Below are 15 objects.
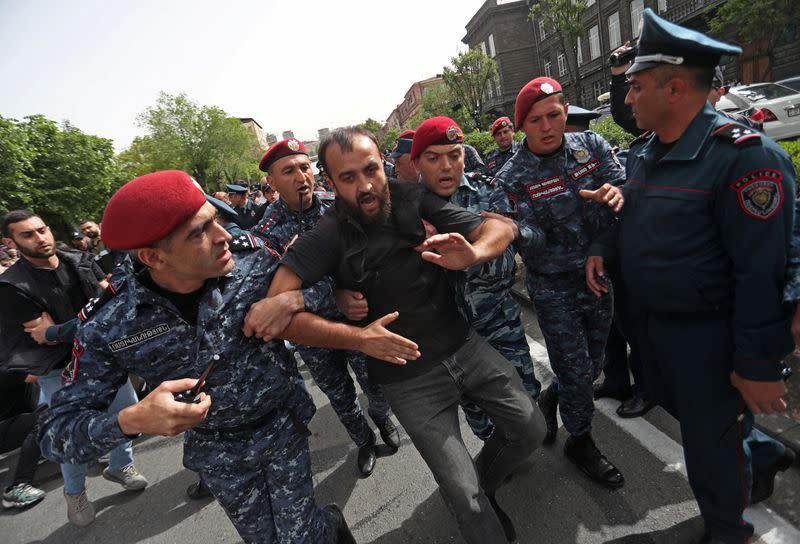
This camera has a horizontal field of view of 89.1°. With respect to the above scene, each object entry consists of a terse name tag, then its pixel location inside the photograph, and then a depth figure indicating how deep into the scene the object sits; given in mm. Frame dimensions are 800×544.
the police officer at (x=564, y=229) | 2453
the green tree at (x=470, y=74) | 30812
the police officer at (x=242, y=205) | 7017
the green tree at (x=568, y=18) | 23422
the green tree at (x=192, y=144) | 47906
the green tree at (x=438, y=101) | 38984
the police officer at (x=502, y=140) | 5809
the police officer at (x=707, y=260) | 1455
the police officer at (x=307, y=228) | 3076
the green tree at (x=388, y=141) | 54834
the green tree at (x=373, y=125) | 71438
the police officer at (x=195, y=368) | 1516
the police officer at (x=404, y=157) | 4652
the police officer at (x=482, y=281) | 2500
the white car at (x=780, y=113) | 9477
